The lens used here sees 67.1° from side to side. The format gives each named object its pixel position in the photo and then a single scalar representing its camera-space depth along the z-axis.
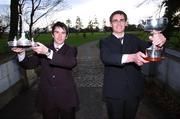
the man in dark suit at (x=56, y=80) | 1.83
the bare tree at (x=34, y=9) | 8.60
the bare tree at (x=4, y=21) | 7.55
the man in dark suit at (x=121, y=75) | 1.69
